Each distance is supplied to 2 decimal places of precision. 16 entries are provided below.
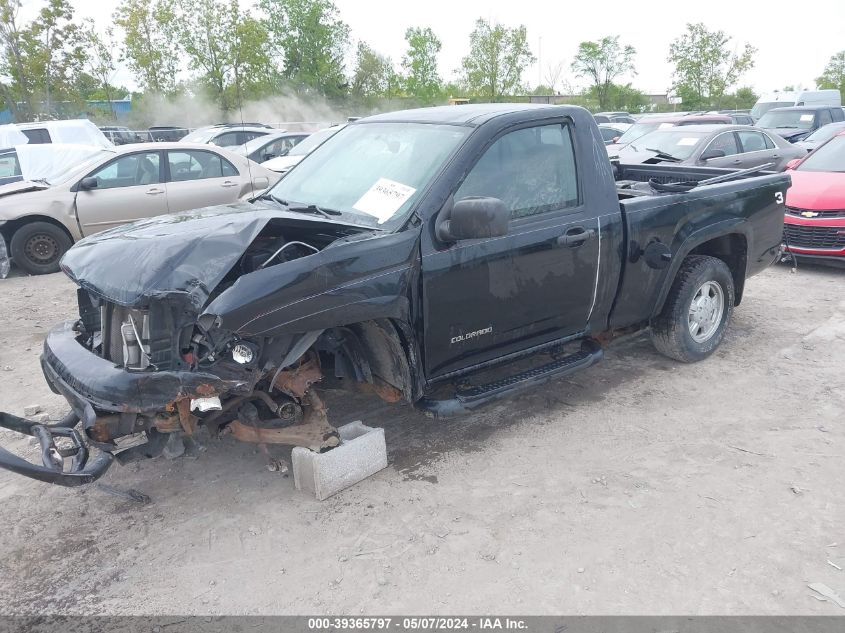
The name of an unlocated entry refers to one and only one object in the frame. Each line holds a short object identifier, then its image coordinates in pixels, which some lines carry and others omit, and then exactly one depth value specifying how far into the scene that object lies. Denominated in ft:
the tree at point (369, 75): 135.03
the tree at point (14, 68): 80.43
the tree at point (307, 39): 131.44
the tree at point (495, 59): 122.01
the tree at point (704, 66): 135.64
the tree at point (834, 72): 195.74
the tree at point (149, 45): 102.17
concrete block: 11.73
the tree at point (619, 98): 148.56
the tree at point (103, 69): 97.09
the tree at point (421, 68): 136.15
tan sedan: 29.32
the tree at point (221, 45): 104.58
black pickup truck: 10.05
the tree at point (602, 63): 149.38
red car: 25.05
